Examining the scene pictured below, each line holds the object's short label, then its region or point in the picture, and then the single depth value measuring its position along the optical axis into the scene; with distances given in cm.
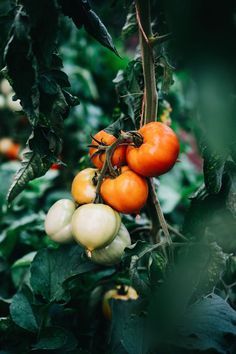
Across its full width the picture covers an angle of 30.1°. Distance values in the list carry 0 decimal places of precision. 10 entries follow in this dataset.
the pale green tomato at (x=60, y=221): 59
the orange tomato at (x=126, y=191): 55
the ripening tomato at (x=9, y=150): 157
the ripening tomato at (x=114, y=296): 82
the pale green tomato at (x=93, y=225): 53
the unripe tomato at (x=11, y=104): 155
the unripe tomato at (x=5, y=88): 159
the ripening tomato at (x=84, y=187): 58
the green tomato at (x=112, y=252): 60
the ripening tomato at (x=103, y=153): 59
